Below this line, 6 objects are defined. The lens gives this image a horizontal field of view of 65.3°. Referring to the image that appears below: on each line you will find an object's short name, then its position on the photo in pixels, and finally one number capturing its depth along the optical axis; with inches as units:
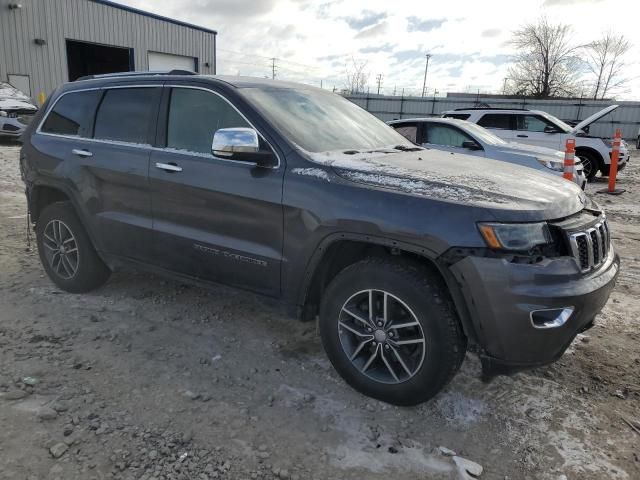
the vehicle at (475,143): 321.4
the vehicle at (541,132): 458.0
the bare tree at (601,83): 1781.5
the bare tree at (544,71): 1723.7
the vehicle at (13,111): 521.7
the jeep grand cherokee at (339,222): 95.3
